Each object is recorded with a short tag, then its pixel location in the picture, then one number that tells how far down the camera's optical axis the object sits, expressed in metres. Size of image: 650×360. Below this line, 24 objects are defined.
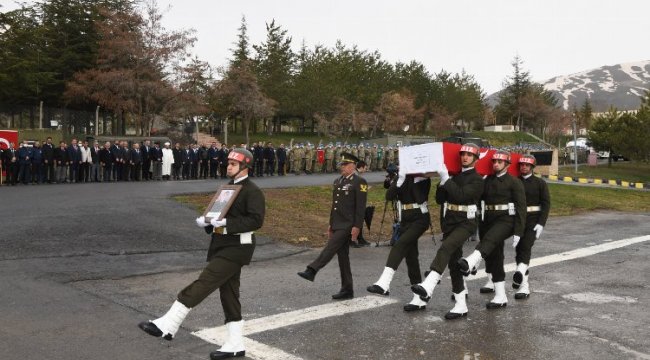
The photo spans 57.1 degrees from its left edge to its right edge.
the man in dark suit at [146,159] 26.02
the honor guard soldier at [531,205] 9.37
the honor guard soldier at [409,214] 8.42
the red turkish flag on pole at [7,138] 22.95
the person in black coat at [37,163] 22.73
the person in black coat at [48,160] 23.08
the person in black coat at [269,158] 30.70
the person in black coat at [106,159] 24.59
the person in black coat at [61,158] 23.56
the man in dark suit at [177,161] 27.17
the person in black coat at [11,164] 22.14
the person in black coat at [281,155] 31.42
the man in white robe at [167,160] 26.61
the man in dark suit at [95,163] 24.48
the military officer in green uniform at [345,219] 8.67
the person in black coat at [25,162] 22.38
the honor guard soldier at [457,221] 7.69
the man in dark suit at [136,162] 25.45
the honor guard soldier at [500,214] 8.41
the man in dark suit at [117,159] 24.83
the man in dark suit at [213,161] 27.98
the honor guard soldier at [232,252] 5.96
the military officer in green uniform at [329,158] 34.53
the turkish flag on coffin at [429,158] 7.75
